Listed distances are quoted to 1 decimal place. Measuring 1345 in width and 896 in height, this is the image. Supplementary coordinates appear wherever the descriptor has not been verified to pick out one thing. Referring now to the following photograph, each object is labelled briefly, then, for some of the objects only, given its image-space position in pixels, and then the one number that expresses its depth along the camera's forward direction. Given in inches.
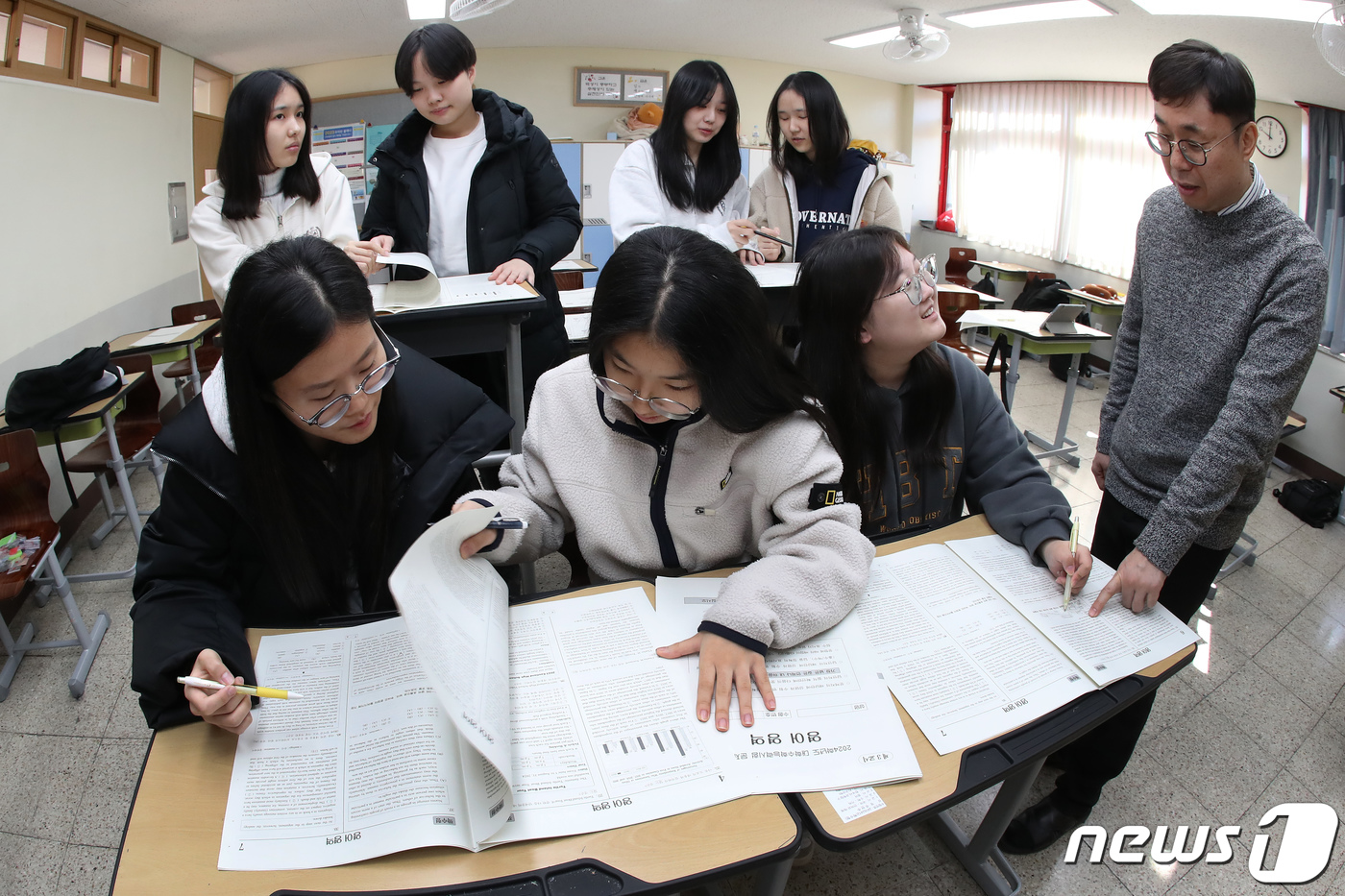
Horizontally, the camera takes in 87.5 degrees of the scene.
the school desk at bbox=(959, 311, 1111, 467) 152.5
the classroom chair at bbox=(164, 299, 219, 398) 151.3
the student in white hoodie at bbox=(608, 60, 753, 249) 95.9
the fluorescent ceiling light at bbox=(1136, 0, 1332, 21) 118.8
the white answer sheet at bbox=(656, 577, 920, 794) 32.0
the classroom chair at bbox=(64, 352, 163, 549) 107.2
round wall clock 173.6
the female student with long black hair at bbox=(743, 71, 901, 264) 98.7
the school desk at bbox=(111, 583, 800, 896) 27.3
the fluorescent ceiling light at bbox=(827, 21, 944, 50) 218.2
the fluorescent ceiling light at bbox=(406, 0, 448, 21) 187.3
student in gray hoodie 53.8
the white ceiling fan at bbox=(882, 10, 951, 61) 187.9
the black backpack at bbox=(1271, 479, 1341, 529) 128.4
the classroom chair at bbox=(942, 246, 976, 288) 295.1
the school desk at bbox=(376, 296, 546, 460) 83.1
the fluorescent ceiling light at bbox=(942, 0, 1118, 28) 158.1
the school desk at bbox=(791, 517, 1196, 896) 30.1
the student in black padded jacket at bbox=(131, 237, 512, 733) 36.4
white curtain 236.5
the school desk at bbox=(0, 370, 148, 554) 95.0
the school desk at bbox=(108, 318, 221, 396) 130.6
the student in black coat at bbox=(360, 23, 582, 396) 83.4
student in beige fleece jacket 38.3
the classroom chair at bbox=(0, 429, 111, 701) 85.2
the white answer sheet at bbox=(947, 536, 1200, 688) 39.9
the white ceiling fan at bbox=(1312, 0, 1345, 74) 75.5
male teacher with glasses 47.0
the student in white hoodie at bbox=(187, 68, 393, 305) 79.1
